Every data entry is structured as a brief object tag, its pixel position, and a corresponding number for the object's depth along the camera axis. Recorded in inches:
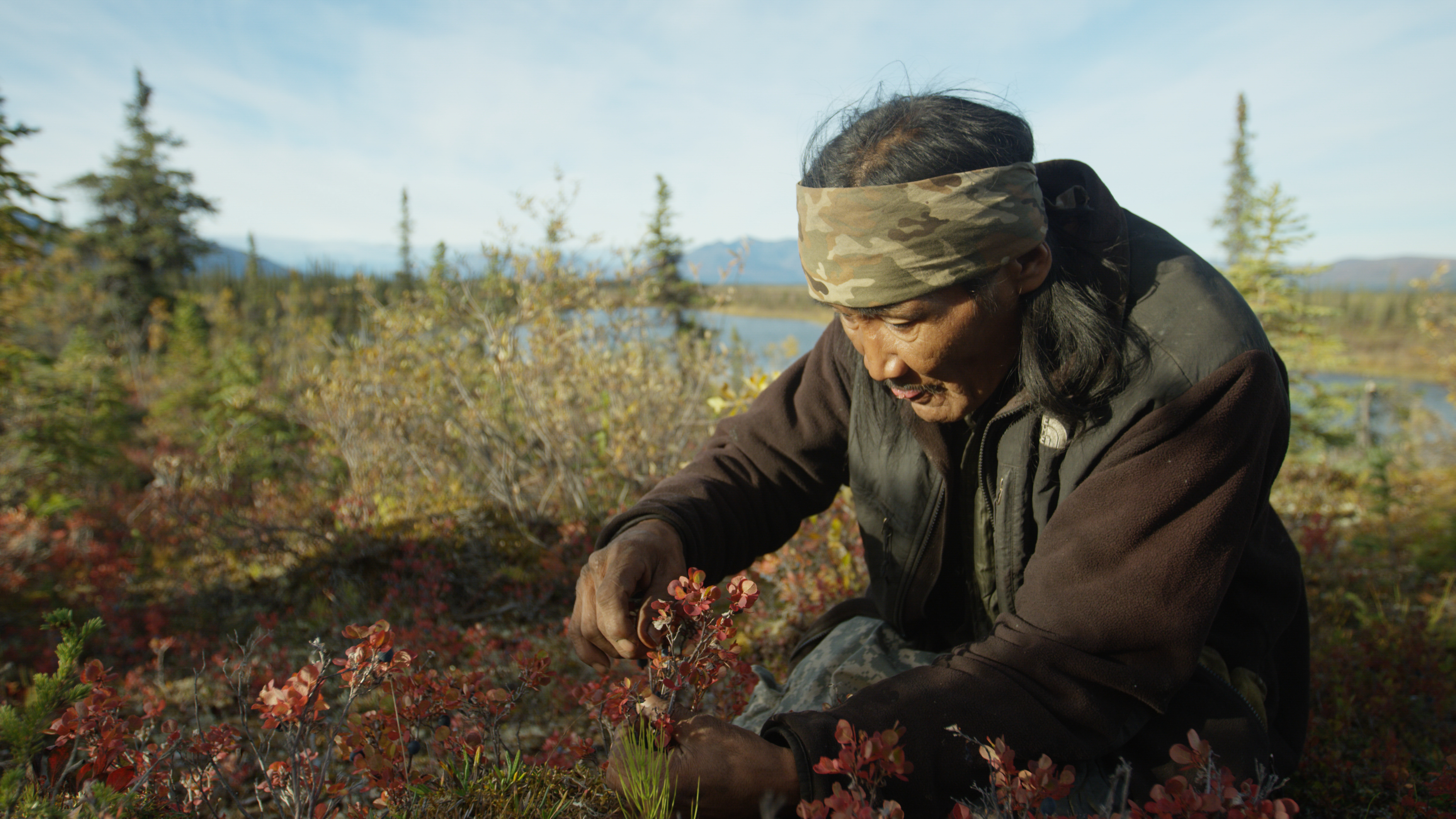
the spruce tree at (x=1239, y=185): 984.9
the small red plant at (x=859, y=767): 44.7
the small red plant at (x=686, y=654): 54.4
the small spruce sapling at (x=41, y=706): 42.6
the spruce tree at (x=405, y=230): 1786.4
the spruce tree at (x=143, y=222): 1003.9
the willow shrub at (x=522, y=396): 195.3
